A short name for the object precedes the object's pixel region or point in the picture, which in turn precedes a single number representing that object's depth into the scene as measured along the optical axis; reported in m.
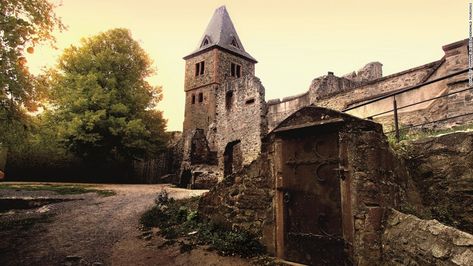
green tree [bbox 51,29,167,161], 15.77
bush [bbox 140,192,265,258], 5.10
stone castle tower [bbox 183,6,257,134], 28.20
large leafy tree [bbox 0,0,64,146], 4.98
